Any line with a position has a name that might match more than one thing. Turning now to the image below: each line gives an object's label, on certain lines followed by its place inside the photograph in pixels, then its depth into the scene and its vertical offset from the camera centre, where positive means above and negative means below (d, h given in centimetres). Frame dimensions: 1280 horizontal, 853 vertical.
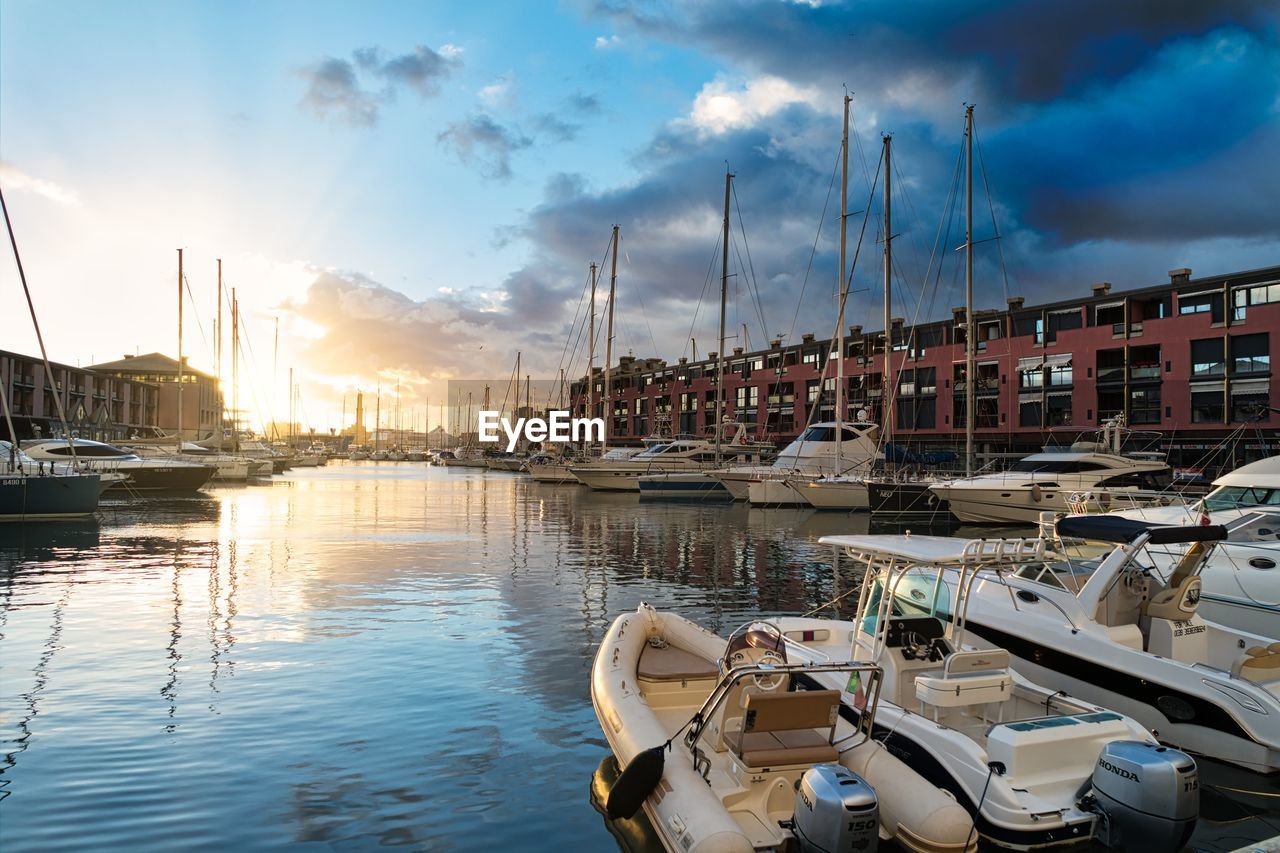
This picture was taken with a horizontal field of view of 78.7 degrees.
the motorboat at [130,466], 4091 -137
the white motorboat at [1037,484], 3350 -169
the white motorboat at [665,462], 5512 -130
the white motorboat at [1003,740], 587 -256
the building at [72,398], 7019 +462
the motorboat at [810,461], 4275 -95
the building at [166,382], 10719 +835
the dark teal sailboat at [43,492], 2906 -198
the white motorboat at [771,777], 544 -263
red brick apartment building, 4972 +575
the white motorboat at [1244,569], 1279 -219
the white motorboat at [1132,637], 809 -235
